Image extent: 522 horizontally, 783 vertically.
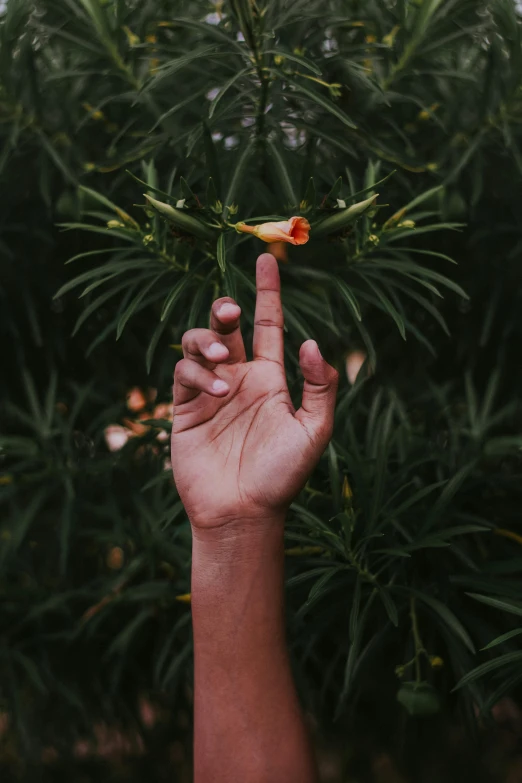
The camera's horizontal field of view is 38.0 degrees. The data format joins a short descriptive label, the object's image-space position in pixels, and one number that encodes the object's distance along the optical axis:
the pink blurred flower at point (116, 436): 1.44
